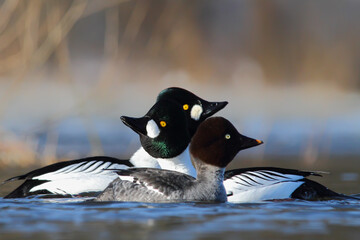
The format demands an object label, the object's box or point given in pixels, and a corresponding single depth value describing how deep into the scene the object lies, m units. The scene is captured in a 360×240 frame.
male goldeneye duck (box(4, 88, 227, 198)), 15.74
